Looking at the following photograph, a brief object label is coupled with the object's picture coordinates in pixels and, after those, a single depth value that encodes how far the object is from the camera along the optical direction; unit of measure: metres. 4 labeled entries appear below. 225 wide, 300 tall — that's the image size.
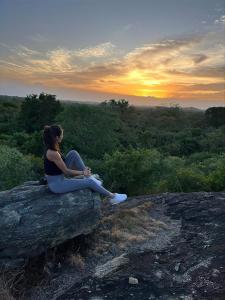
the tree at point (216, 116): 33.37
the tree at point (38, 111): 28.25
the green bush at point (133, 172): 13.10
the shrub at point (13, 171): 12.75
